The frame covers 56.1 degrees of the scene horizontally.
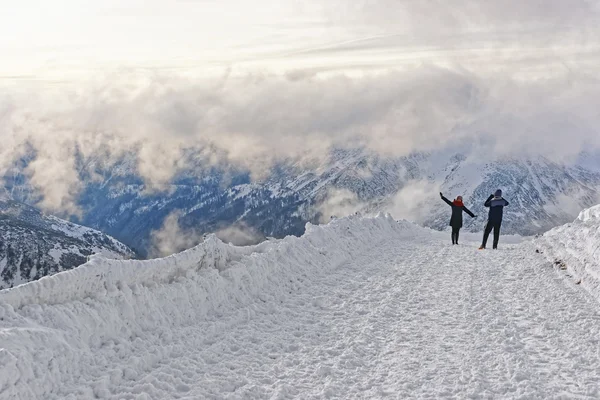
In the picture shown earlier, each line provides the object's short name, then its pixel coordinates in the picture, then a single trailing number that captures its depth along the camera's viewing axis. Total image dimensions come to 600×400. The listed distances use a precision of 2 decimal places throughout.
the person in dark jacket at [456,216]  29.12
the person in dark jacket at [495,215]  27.14
